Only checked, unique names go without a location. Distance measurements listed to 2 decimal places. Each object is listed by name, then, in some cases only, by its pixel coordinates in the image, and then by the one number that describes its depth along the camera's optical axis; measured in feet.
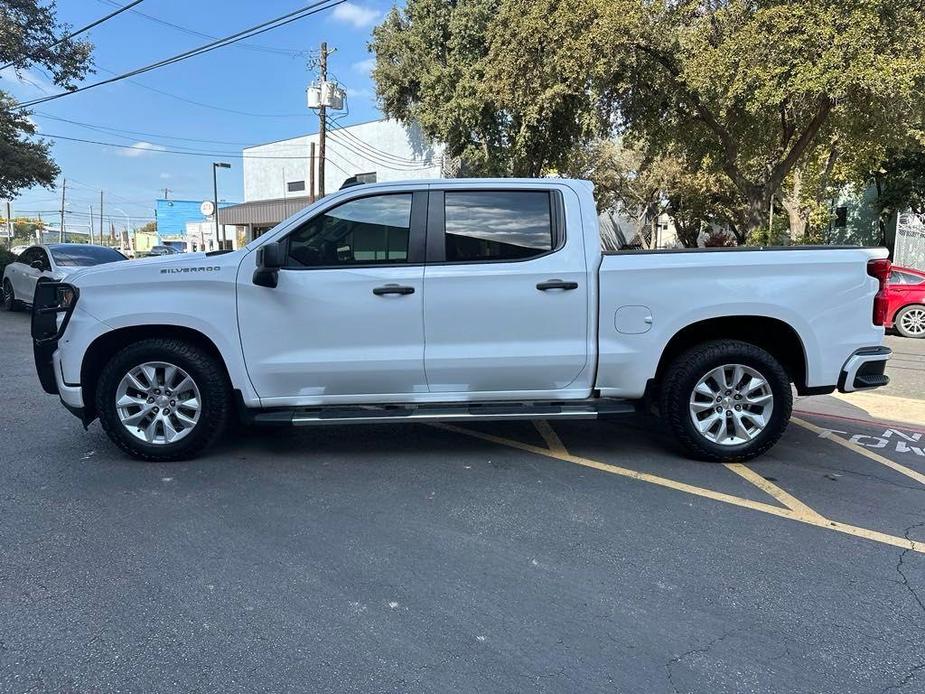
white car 39.80
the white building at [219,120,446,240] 99.76
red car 43.27
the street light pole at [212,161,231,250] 87.04
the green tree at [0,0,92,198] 63.16
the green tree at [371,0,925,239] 38.01
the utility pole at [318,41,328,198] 80.43
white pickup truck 14.96
